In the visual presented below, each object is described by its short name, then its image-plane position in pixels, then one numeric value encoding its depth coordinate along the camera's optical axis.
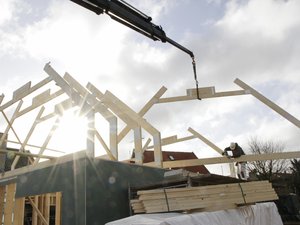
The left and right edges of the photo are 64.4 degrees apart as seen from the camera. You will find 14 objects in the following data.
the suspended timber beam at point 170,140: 11.47
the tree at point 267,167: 22.70
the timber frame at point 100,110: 6.88
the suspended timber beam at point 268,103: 8.52
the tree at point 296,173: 20.31
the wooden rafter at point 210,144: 10.99
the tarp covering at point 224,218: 4.18
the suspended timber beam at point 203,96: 9.33
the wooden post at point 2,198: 7.62
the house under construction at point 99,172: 5.57
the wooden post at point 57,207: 7.63
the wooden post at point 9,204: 7.11
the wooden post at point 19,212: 6.96
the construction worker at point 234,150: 8.61
